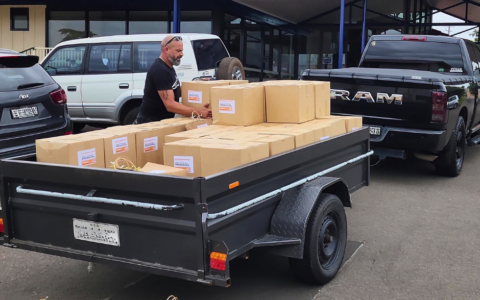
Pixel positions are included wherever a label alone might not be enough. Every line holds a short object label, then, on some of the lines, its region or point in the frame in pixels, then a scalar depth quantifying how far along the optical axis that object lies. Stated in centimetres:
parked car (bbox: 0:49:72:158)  591
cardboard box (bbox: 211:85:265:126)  452
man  543
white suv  951
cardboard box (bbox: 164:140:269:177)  358
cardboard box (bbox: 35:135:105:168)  380
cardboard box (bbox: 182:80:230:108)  543
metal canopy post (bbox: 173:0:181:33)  1287
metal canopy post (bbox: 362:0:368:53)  1527
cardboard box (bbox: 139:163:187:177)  367
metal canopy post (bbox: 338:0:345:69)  1288
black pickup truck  710
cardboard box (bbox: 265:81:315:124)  463
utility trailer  312
